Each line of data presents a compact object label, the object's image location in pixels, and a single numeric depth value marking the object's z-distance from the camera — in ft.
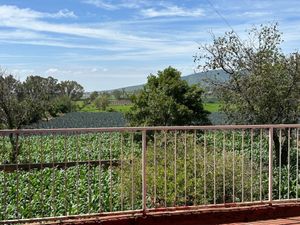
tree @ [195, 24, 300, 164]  34.00
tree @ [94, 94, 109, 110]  99.39
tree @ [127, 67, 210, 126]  46.91
